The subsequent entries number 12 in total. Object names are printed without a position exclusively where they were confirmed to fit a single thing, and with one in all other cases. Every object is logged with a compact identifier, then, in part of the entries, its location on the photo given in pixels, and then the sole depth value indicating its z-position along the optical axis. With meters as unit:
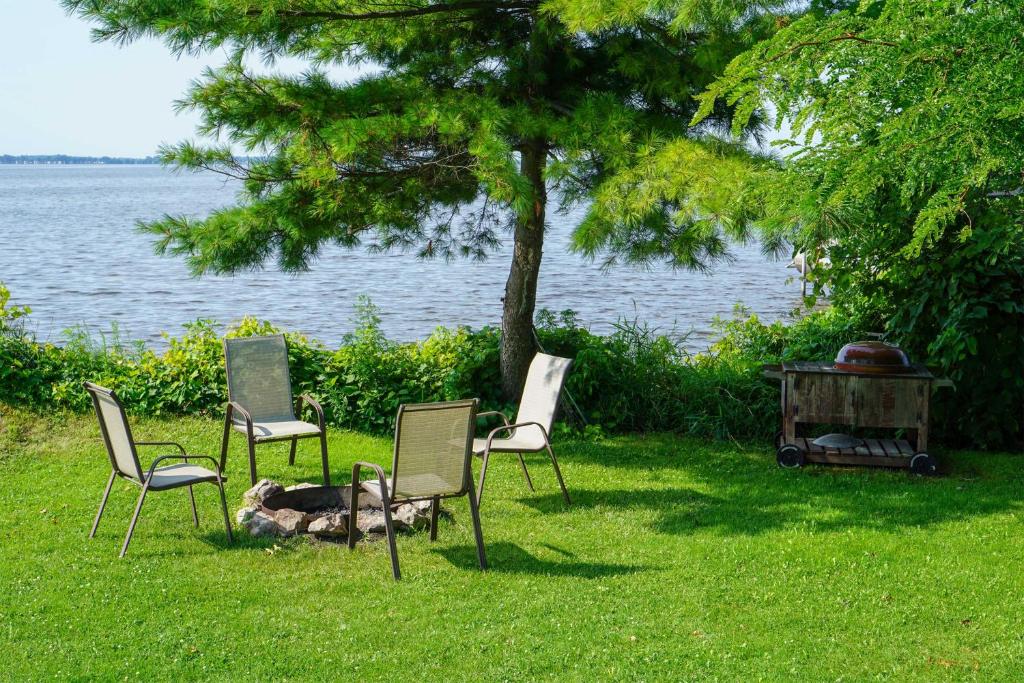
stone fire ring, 5.71
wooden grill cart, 7.08
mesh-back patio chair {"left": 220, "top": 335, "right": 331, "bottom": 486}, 7.24
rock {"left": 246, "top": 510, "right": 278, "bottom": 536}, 5.73
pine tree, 6.36
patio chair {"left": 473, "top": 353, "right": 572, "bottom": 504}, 6.48
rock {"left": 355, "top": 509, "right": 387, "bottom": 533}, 5.76
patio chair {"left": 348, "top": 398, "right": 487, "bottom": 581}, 5.20
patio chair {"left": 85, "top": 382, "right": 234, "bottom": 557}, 5.39
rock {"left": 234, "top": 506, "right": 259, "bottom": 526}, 5.84
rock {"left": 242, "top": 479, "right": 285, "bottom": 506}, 6.20
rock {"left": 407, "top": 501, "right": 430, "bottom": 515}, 5.98
